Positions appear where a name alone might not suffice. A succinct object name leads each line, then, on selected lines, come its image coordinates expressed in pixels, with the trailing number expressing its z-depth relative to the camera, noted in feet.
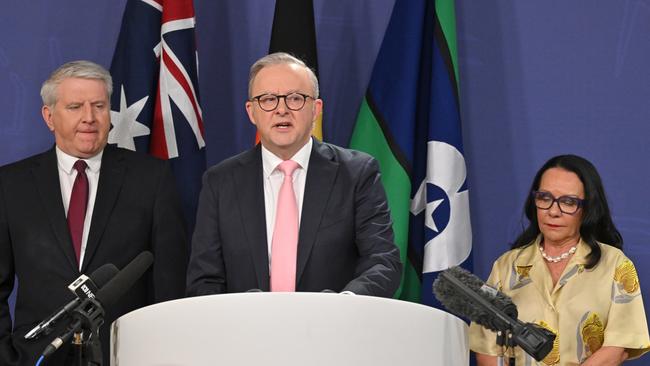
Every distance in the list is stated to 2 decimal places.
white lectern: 12.38
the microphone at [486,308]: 13.74
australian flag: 25.03
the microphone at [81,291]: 14.36
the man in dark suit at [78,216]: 21.05
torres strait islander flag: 24.99
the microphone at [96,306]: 14.32
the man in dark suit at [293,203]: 19.06
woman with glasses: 21.33
